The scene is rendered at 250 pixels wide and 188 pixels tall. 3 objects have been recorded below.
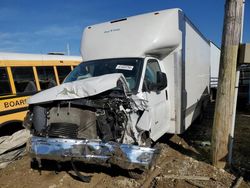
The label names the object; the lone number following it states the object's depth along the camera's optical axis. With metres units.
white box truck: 2.78
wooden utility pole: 3.12
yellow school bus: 4.82
